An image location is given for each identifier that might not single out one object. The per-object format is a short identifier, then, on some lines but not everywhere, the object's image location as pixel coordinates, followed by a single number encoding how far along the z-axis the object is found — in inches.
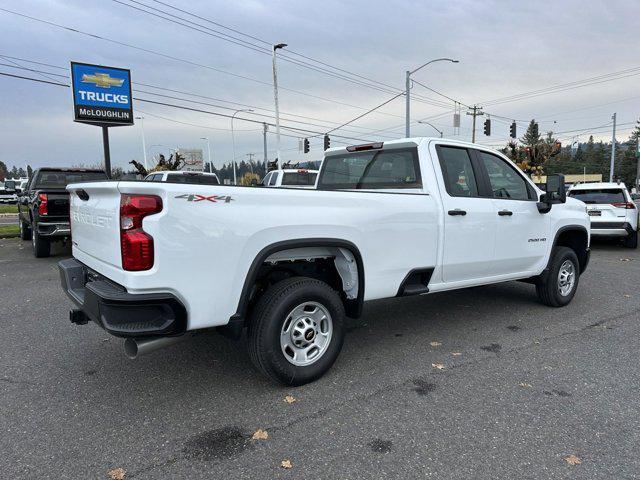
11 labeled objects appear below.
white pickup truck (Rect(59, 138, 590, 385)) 109.7
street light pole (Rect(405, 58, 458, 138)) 954.7
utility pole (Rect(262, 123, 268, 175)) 1833.2
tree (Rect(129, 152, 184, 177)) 1199.6
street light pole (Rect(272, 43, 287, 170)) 1026.9
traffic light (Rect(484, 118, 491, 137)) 1175.6
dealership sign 621.0
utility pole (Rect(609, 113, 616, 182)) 1668.3
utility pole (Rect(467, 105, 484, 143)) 1798.7
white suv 442.0
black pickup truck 359.3
